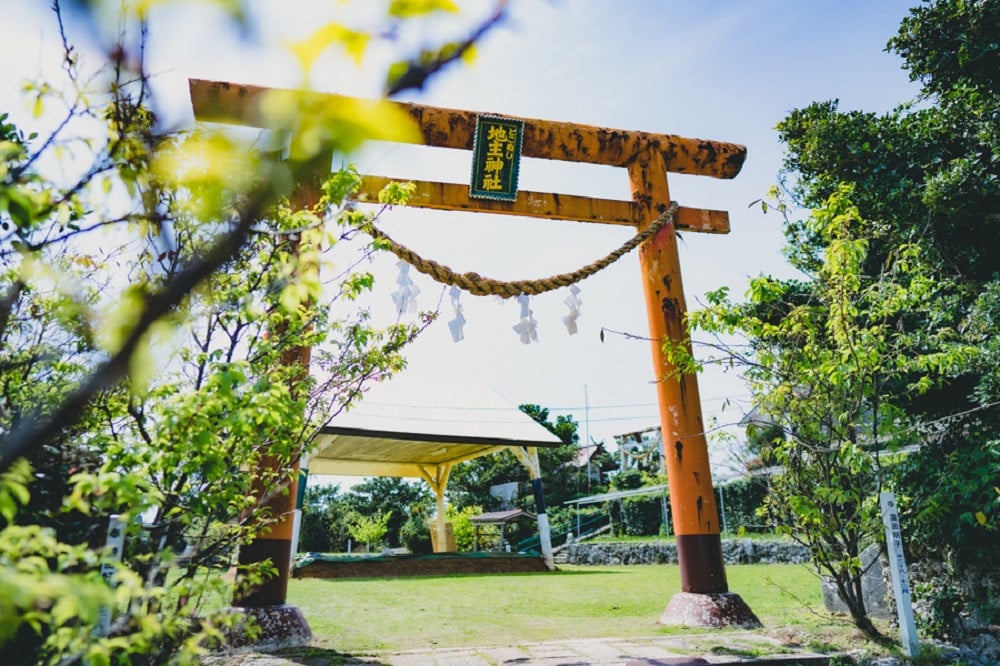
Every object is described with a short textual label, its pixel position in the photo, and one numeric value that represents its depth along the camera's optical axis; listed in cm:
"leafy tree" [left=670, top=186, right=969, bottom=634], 402
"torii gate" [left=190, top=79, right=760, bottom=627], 496
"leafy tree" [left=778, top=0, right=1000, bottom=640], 437
